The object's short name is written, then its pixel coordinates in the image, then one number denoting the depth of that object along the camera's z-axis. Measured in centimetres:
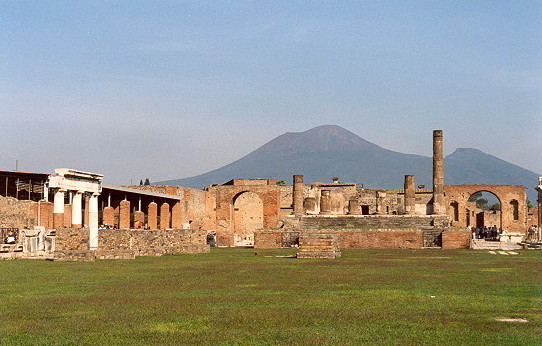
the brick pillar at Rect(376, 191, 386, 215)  5615
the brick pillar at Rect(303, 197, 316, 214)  5225
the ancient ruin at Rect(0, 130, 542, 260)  2638
